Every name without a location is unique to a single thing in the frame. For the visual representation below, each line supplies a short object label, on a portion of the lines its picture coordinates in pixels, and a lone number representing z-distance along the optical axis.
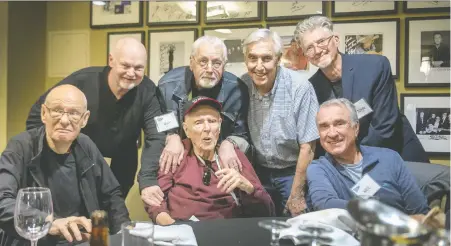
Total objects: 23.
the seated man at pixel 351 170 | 2.10
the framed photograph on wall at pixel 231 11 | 3.83
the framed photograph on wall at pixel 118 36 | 4.14
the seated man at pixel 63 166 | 1.86
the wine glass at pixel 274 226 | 1.24
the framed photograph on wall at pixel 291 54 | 3.67
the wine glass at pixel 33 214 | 1.30
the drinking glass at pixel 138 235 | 1.19
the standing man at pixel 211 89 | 2.62
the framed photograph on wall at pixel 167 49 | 4.04
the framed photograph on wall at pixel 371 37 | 3.50
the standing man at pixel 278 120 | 2.59
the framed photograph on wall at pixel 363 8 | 3.51
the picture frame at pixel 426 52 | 3.40
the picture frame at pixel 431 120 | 3.38
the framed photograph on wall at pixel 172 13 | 4.00
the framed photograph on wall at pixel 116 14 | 4.14
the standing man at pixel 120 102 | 2.75
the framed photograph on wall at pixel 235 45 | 3.85
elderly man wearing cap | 2.21
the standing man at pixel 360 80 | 2.62
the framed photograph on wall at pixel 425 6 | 3.38
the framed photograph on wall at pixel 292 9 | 3.68
